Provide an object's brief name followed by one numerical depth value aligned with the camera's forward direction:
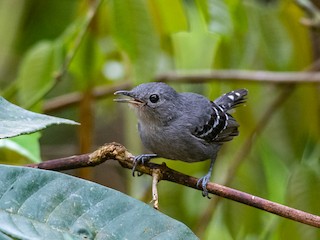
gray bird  5.43
